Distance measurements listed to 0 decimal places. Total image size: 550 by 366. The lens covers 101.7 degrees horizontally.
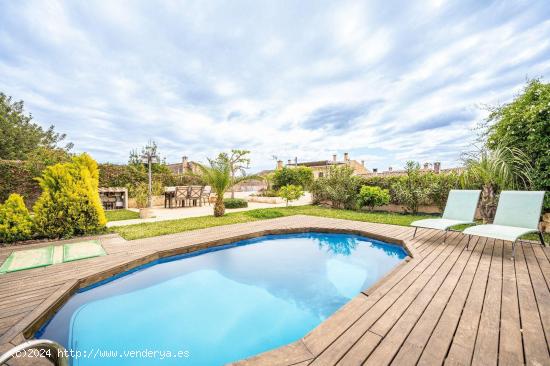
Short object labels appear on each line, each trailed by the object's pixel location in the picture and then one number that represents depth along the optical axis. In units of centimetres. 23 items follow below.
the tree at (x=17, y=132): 1980
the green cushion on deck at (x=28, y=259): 347
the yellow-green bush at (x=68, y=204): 502
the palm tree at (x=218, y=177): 866
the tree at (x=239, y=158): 1349
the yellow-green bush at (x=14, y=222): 462
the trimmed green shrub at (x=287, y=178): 1755
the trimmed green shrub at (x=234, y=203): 1161
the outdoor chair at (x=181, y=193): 1181
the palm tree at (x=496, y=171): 562
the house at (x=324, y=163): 3953
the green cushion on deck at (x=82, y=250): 400
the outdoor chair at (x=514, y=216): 383
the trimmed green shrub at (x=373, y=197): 1005
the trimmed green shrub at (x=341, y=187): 1120
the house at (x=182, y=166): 3749
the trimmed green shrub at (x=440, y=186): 884
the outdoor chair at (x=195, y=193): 1215
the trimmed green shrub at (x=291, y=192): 1173
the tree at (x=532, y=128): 543
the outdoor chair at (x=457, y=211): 477
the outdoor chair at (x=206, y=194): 1360
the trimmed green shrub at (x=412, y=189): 931
